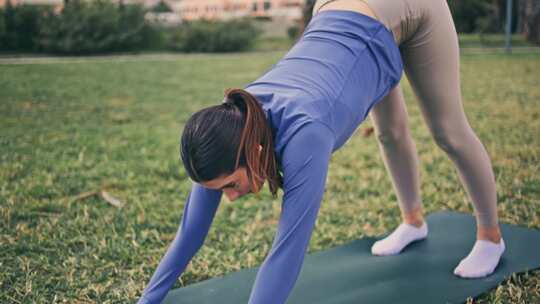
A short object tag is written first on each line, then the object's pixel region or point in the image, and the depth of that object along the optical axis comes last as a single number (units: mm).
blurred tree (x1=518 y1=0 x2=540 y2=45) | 18152
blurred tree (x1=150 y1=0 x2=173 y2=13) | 43719
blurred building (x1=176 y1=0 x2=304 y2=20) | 41688
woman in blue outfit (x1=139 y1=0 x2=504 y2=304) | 1774
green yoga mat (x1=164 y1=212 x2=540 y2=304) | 2535
